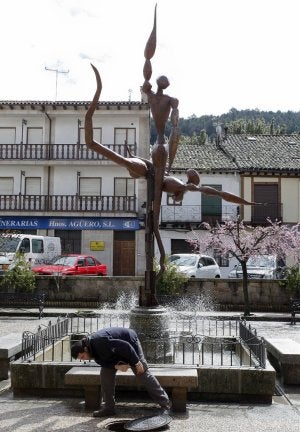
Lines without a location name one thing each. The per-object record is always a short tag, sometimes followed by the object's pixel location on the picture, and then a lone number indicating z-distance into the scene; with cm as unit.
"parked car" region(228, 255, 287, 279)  2447
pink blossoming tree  1823
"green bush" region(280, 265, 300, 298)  1997
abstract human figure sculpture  902
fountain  721
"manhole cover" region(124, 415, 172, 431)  578
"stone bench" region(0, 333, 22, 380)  830
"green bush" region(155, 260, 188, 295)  1986
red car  2203
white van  2138
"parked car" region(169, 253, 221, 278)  2297
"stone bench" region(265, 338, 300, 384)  819
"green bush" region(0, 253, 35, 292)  1983
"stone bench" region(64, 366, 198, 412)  653
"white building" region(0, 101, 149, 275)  3219
